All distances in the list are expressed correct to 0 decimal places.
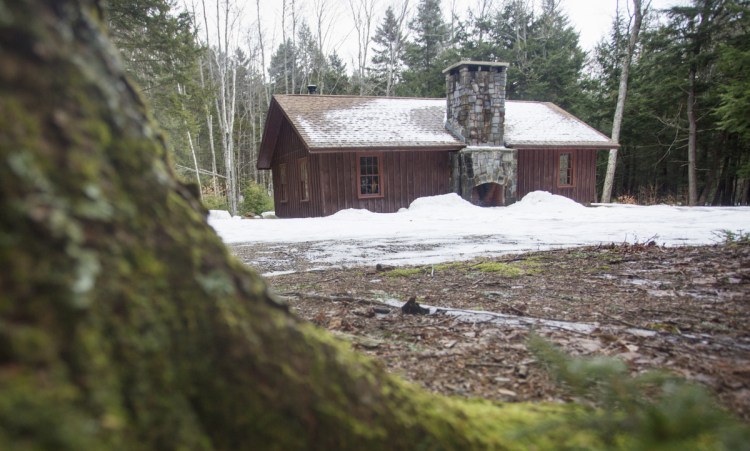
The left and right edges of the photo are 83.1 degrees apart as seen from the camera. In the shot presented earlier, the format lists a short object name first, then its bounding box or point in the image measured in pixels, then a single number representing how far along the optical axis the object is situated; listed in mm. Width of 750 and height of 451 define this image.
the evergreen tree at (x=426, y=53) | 31531
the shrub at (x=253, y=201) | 20797
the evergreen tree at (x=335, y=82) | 32188
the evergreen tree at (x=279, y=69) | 35750
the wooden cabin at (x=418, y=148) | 15805
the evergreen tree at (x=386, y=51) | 33500
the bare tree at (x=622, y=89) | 20344
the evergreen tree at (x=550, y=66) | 28938
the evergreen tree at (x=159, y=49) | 13078
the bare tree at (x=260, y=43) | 23938
